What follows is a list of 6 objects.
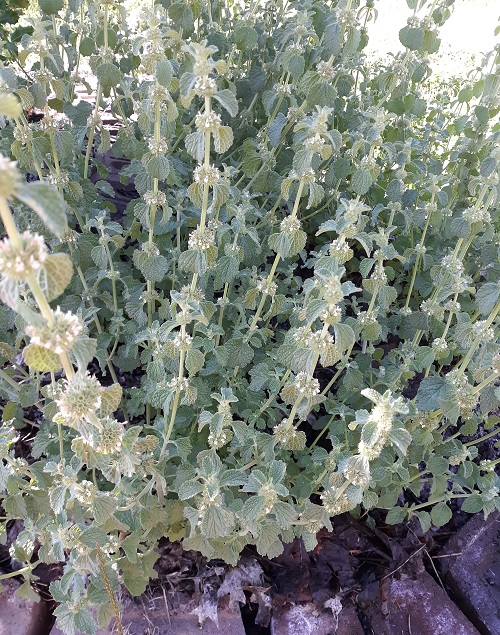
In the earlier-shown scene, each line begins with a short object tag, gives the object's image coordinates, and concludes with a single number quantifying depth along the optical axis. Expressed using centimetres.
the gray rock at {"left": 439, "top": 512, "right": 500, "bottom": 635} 49
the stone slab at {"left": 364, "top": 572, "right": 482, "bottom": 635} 48
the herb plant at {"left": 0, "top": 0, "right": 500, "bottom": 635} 35
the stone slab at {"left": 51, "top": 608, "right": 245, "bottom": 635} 44
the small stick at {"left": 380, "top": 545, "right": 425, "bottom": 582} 51
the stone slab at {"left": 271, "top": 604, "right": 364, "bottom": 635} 47
